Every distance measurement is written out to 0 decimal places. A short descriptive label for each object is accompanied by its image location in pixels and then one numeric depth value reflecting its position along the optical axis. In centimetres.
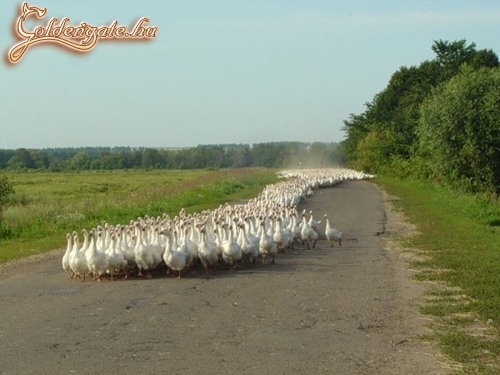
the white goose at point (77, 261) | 1495
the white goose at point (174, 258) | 1509
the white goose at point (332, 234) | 2076
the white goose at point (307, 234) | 2011
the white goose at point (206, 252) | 1577
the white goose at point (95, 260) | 1480
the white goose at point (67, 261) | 1517
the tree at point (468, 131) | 4022
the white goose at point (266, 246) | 1739
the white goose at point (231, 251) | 1611
